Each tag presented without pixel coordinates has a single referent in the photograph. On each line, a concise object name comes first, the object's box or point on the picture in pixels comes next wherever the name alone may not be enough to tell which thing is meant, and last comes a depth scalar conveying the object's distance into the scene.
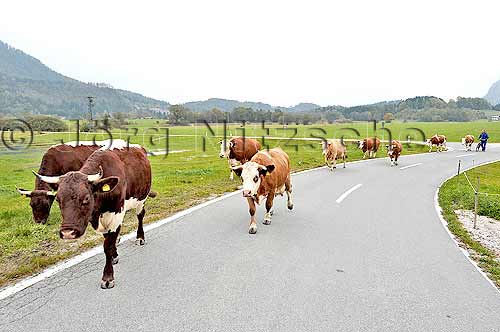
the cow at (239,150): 15.80
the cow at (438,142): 35.47
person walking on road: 35.41
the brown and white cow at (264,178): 7.59
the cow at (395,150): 22.86
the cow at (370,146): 28.86
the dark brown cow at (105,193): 4.23
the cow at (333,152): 19.78
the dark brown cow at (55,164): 7.66
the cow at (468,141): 38.03
